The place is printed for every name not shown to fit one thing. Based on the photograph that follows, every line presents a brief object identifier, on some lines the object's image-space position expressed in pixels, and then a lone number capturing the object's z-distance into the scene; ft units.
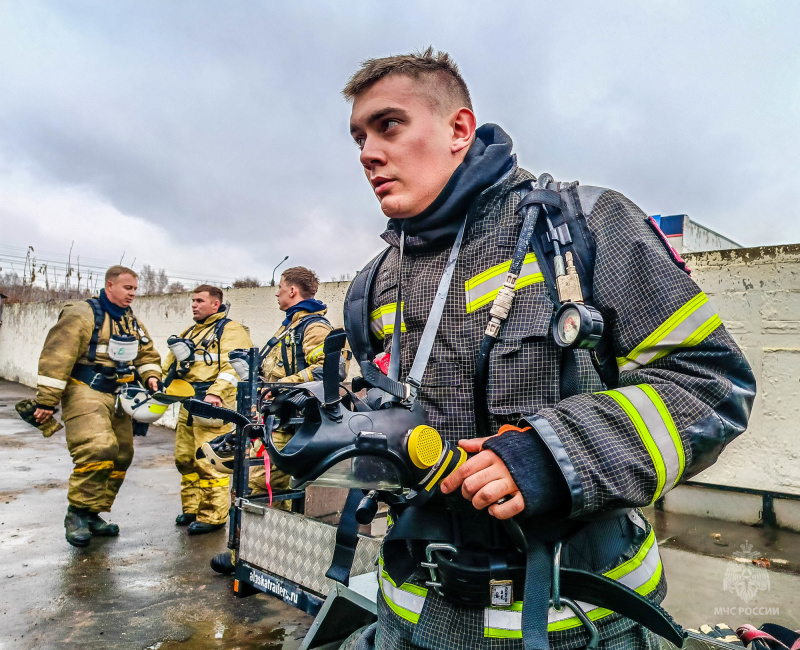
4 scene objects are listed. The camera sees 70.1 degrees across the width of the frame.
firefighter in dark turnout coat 3.47
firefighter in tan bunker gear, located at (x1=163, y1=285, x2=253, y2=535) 17.85
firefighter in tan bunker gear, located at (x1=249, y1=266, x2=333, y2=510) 16.42
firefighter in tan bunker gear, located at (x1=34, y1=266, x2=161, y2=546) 16.92
